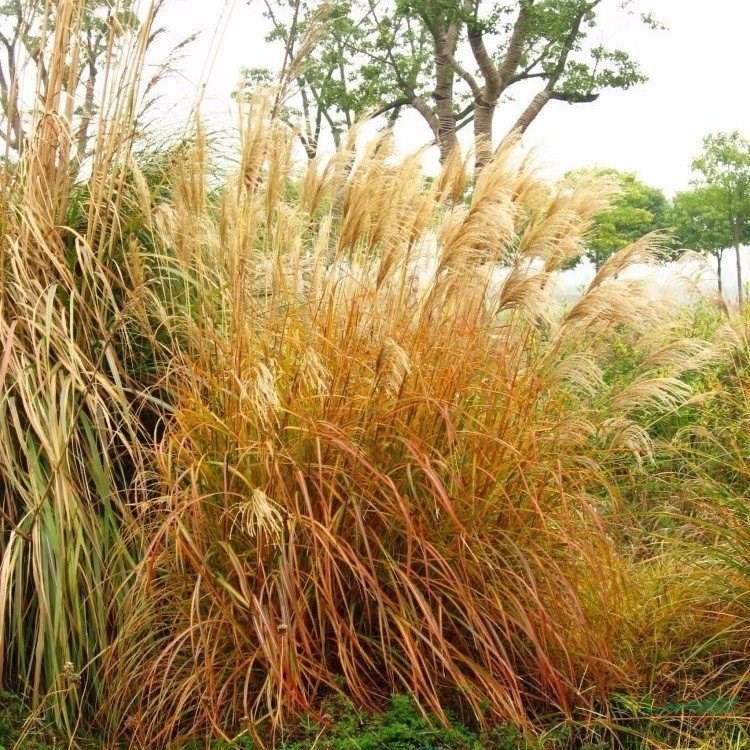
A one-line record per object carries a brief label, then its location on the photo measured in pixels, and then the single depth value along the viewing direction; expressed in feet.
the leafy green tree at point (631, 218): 115.49
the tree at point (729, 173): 122.83
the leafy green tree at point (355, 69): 65.62
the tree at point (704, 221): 126.21
